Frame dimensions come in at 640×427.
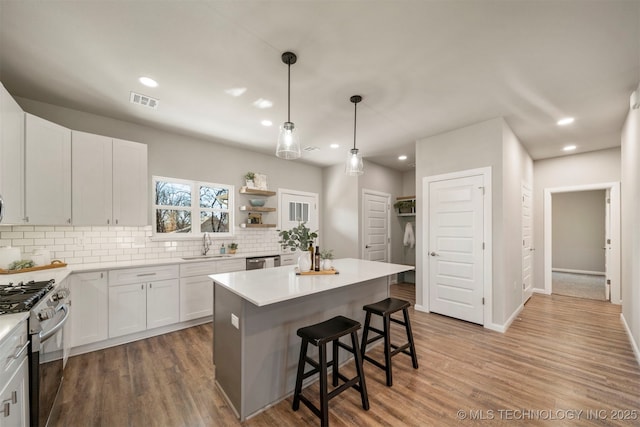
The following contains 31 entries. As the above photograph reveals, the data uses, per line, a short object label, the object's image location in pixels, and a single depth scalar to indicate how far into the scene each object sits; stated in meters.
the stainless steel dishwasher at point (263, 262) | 4.24
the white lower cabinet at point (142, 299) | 3.02
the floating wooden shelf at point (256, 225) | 4.64
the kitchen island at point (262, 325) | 1.91
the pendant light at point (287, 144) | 2.31
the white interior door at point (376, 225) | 5.67
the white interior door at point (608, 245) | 4.66
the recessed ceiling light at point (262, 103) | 2.94
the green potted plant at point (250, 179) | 4.76
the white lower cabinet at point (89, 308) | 2.79
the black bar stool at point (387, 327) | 2.29
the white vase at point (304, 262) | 2.56
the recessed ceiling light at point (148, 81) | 2.51
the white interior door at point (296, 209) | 5.36
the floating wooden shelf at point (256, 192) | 4.65
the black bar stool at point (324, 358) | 1.75
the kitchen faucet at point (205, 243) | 4.21
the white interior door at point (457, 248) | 3.61
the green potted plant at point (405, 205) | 6.20
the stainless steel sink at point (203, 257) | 3.90
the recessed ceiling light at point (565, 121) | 3.45
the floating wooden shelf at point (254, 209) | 4.72
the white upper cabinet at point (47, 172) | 2.51
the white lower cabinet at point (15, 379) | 1.18
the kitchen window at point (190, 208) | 3.91
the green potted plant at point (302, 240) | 2.49
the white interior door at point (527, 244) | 4.51
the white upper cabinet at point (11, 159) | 2.14
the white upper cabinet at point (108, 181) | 2.98
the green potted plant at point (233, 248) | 4.46
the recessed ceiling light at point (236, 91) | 2.68
